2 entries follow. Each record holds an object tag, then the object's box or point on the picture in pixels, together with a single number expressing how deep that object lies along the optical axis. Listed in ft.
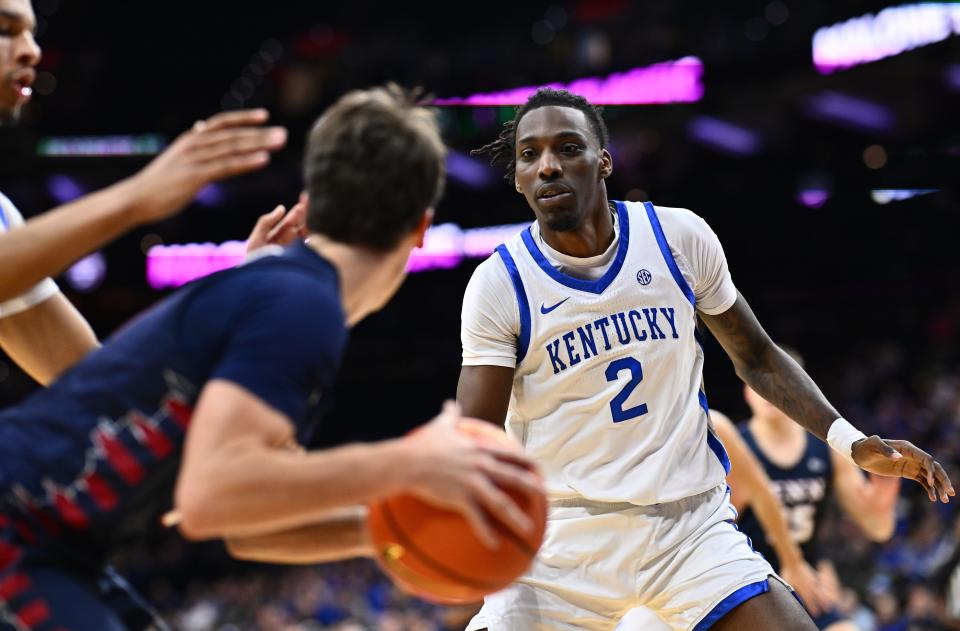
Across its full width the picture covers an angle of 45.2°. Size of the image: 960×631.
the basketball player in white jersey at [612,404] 13.69
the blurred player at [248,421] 7.47
